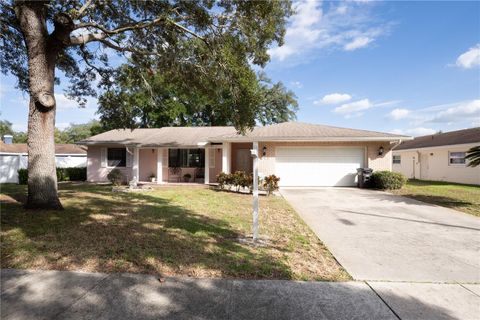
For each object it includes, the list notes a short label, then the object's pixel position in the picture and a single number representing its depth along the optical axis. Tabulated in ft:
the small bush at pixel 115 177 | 49.14
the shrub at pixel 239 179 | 42.64
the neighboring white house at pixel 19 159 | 56.95
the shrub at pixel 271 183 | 39.60
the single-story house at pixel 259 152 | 49.75
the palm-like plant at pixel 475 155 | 32.60
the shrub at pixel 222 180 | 45.83
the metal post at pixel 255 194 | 17.61
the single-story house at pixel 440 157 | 59.93
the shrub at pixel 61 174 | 62.75
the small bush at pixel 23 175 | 53.79
